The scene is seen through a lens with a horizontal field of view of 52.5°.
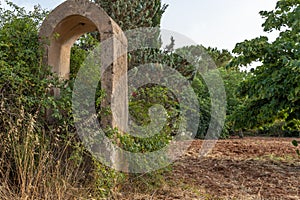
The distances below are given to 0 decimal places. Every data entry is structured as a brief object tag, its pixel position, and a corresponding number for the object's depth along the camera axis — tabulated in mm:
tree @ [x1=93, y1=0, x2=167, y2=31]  7605
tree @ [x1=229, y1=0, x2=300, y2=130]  3330
